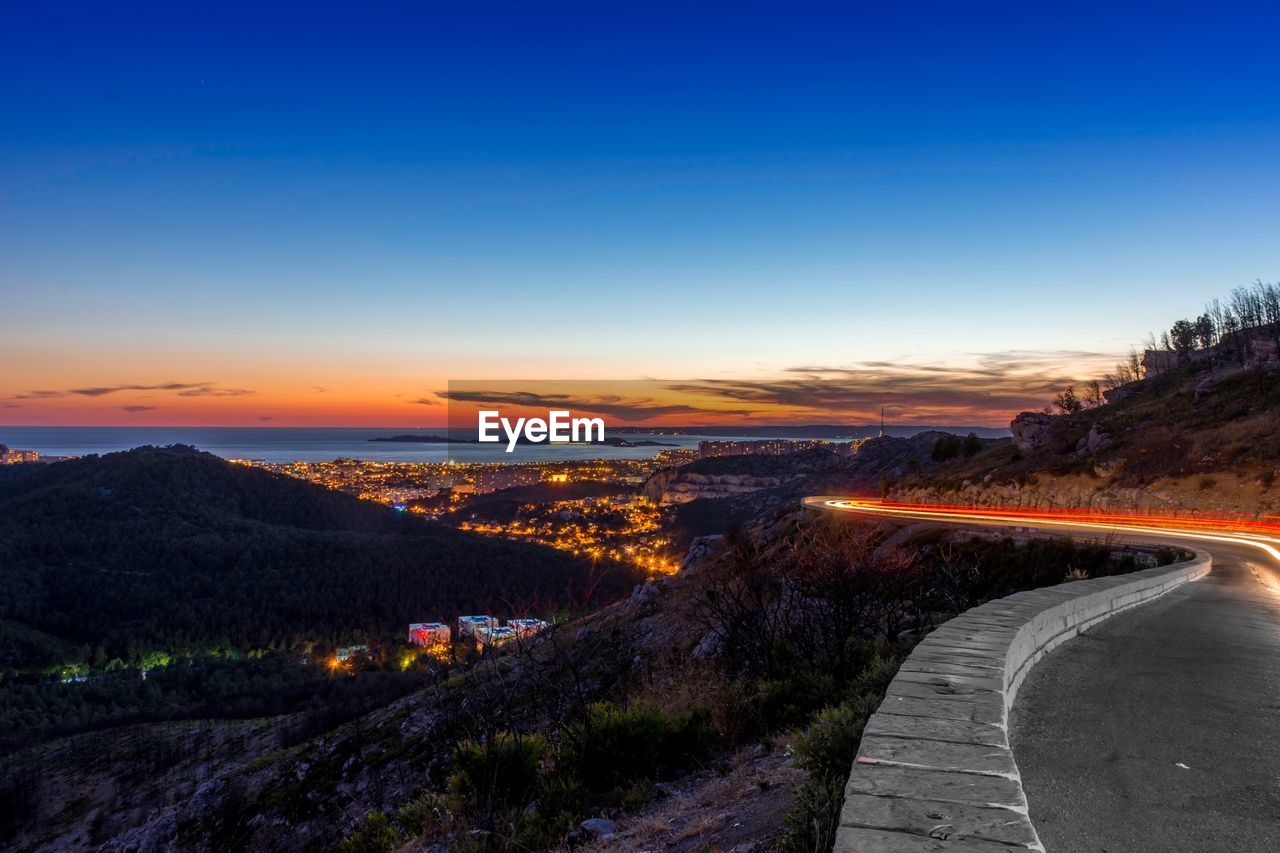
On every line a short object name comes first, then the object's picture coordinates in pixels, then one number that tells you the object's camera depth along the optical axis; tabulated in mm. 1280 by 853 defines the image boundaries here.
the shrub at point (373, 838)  8602
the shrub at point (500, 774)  7727
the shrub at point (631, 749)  7711
